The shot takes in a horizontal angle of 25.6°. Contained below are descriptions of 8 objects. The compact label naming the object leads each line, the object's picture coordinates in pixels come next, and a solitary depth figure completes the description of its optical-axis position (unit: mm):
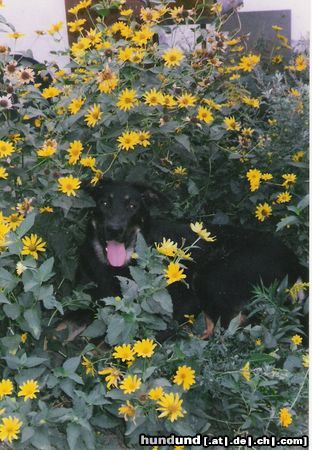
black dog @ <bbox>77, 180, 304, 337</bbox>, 3859
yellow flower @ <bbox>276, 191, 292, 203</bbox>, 3916
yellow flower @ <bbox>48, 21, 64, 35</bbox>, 4158
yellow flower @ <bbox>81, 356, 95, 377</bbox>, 3096
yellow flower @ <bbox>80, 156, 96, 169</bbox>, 3494
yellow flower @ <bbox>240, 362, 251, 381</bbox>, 2955
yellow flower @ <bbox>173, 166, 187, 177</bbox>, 4281
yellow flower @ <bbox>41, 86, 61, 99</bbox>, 3922
